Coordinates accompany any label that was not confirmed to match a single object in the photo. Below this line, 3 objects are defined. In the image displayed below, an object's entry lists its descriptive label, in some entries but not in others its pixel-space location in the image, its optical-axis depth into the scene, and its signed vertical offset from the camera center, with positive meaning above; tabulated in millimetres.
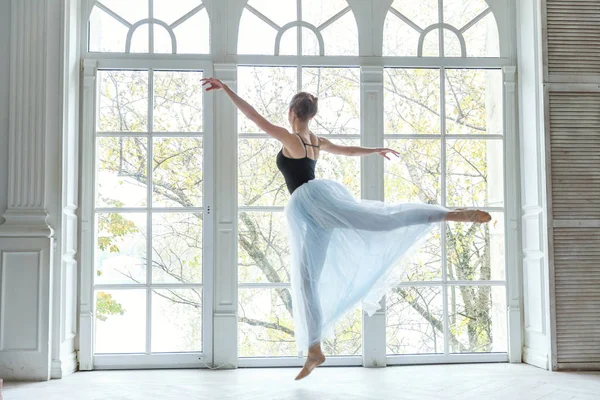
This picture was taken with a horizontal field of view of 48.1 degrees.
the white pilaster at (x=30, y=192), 4277 +285
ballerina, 3830 -64
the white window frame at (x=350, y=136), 4750 +683
